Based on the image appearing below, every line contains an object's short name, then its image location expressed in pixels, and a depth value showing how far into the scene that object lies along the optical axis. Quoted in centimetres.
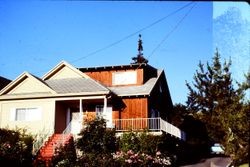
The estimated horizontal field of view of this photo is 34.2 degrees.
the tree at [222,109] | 1819
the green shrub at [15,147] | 2495
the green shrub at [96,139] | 2706
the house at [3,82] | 3933
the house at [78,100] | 3066
